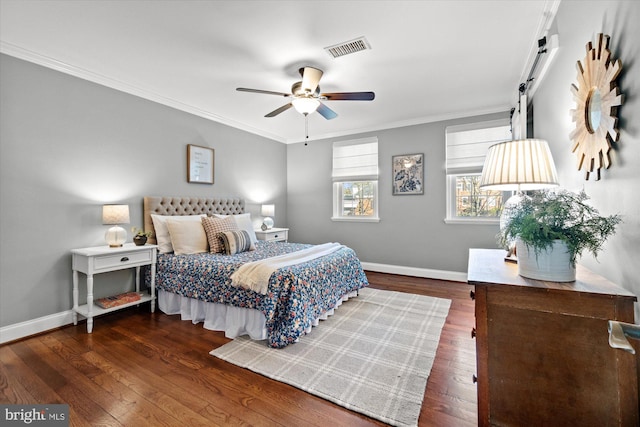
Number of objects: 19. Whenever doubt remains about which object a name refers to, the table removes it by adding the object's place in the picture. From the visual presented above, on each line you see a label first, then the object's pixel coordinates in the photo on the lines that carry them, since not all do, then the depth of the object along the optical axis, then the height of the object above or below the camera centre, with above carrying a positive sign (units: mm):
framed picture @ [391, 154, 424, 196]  4645 +664
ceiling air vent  2479 +1515
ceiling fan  2805 +1231
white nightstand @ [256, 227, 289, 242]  4918 -390
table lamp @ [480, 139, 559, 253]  1399 +239
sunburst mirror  1125 +469
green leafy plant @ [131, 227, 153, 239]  3234 -229
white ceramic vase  1146 -215
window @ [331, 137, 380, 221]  5152 +624
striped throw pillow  3364 -348
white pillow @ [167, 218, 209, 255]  3361 -298
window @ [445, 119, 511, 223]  4156 +640
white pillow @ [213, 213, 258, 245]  3798 -151
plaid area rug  1751 -1147
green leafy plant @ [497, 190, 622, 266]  1106 -53
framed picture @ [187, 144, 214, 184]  4090 +737
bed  2404 -745
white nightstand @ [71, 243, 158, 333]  2699 -502
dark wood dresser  1000 -548
